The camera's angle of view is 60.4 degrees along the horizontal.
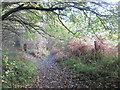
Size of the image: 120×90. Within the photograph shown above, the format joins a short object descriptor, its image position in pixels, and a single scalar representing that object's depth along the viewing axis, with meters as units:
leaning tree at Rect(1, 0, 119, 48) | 3.12
